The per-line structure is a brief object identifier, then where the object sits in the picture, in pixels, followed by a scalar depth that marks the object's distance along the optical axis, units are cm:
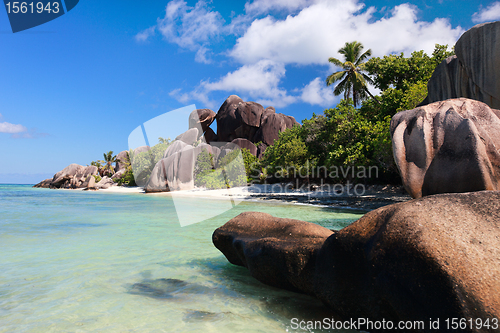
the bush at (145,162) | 3850
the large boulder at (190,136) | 4214
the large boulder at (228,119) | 4162
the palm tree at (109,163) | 5926
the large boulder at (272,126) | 3928
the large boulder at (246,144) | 3741
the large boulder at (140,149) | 4423
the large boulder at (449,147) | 692
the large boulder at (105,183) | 4497
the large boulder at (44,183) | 6387
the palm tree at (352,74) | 2750
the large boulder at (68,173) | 5384
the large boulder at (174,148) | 3473
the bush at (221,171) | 2902
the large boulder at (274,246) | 299
